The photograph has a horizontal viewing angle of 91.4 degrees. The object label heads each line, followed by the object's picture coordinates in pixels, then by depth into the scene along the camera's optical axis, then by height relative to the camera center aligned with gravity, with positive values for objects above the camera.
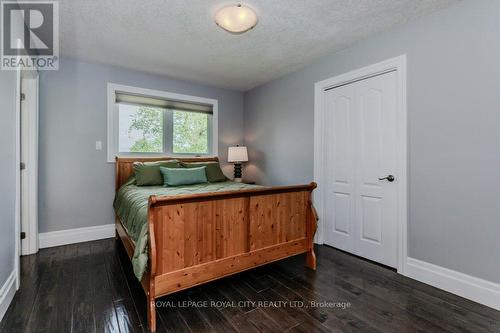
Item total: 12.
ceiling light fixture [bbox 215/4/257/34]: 2.00 +1.25
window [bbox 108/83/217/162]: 3.54 +0.70
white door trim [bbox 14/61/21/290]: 2.00 -0.11
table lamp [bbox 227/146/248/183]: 4.27 +0.20
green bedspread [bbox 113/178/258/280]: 1.63 -0.37
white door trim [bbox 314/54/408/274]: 2.34 +0.28
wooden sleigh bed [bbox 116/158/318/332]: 1.67 -0.56
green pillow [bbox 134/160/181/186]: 3.19 -0.10
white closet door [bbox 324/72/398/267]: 2.51 -0.02
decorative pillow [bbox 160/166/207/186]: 3.22 -0.13
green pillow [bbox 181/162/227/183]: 3.73 -0.06
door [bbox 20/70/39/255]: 2.76 +0.04
